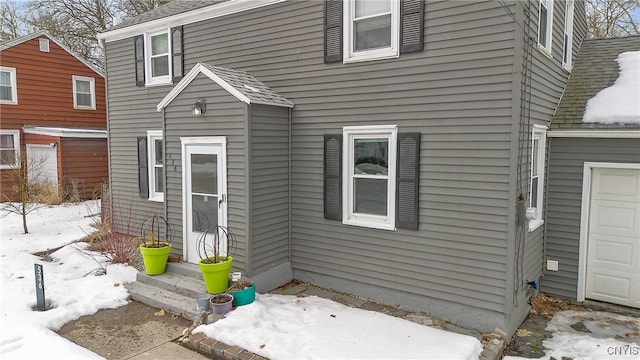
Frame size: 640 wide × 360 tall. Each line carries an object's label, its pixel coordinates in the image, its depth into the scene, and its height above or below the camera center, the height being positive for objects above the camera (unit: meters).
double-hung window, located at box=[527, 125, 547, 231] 5.85 -0.29
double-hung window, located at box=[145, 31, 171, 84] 8.63 +2.08
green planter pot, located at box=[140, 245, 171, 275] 6.40 -1.72
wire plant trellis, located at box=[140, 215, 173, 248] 6.68 -1.57
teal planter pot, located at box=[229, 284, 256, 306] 5.36 -1.95
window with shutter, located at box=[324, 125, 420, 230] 5.53 -0.34
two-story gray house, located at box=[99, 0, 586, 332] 4.97 +0.15
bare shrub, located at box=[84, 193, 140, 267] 7.63 -1.85
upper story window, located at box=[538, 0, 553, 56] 5.84 +1.96
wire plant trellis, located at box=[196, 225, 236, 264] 5.86 -1.44
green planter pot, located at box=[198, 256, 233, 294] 5.55 -1.73
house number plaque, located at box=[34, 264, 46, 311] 5.51 -1.89
